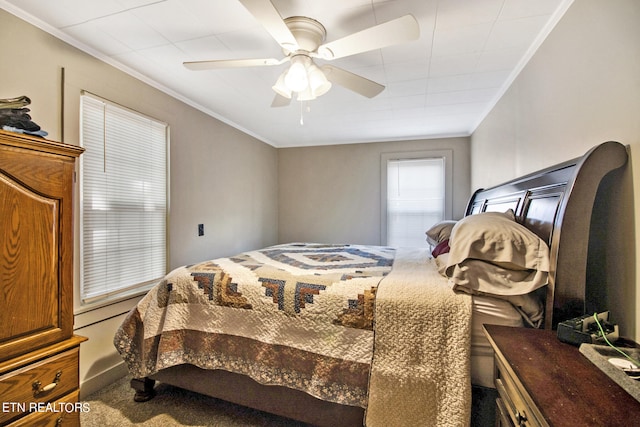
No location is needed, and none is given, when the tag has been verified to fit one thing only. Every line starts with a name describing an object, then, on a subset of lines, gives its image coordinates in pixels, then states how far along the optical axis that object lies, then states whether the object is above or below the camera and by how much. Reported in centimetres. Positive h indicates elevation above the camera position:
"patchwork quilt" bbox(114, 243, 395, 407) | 142 -65
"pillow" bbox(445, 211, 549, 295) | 123 -22
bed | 120 -56
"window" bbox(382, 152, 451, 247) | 409 +25
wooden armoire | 109 -31
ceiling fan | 127 +87
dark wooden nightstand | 65 -47
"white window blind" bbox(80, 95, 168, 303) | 197 +9
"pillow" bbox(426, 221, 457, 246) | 248 -19
